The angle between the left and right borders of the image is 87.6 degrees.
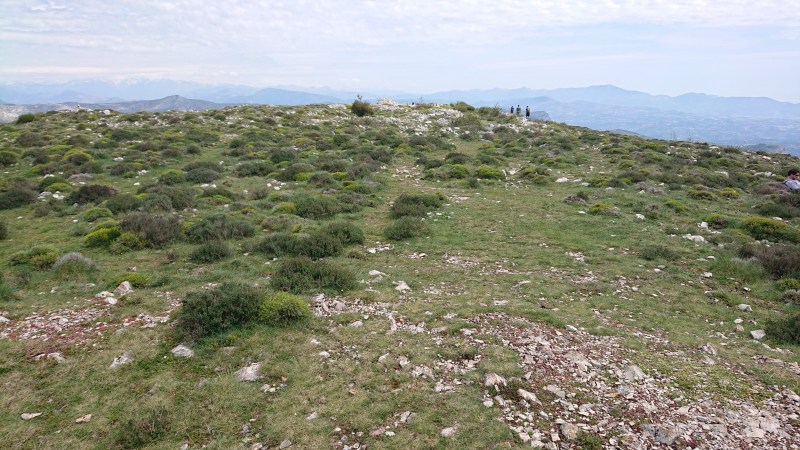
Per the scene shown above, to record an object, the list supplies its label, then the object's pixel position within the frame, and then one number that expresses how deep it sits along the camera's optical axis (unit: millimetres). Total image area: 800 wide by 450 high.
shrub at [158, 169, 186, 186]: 22717
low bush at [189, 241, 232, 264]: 12961
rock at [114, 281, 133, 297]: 10750
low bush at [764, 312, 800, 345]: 8609
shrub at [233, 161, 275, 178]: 25594
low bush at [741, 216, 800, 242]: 15250
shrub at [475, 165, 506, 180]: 25681
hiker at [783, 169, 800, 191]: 21862
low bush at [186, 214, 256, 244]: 14781
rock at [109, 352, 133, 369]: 7984
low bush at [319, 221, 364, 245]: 14688
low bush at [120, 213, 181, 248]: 14227
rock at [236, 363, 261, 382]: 7602
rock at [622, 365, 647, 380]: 7328
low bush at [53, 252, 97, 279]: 11672
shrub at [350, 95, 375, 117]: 53875
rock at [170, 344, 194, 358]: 8203
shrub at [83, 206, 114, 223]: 16753
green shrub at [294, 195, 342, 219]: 17984
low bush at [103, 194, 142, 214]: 17578
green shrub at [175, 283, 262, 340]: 8766
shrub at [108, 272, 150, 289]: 11148
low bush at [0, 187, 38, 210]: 18688
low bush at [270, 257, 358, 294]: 10812
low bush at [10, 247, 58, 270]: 12317
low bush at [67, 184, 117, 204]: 19312
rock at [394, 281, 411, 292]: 11133
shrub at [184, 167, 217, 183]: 23344
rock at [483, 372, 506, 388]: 7189
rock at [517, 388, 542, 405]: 6820
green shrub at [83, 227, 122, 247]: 14102
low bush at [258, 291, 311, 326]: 9234
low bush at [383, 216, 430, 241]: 15430
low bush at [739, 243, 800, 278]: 11734
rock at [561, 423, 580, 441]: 6086
